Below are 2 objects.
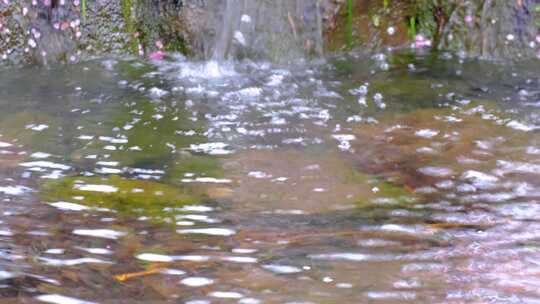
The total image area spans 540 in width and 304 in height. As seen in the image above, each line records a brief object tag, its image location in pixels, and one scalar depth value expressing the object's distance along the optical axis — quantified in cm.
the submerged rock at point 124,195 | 627
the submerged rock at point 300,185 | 640
